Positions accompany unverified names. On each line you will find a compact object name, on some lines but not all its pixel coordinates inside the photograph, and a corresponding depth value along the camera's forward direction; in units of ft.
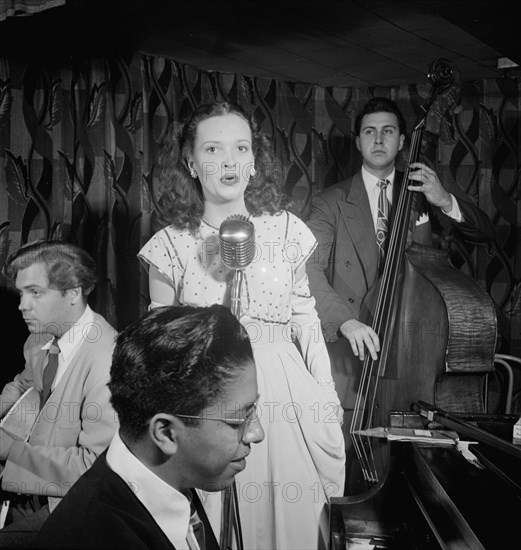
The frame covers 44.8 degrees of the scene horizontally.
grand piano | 3.52
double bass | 5.54
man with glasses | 3.48
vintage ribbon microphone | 5.02
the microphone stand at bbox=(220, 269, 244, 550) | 5.29
